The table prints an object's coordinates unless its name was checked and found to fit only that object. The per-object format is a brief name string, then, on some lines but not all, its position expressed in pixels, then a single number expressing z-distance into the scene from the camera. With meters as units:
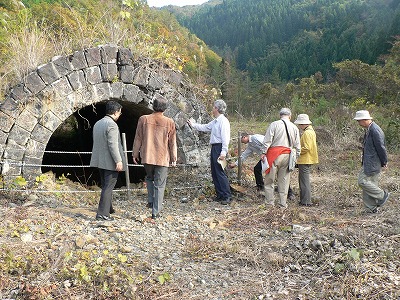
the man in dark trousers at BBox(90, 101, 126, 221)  5.11
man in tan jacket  5.40
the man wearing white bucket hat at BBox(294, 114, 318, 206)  6.86
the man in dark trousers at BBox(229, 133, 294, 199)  6.76
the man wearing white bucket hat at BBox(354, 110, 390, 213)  5.96
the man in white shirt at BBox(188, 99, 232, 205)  6.44
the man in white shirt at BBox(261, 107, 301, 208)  6.18
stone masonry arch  6.34
